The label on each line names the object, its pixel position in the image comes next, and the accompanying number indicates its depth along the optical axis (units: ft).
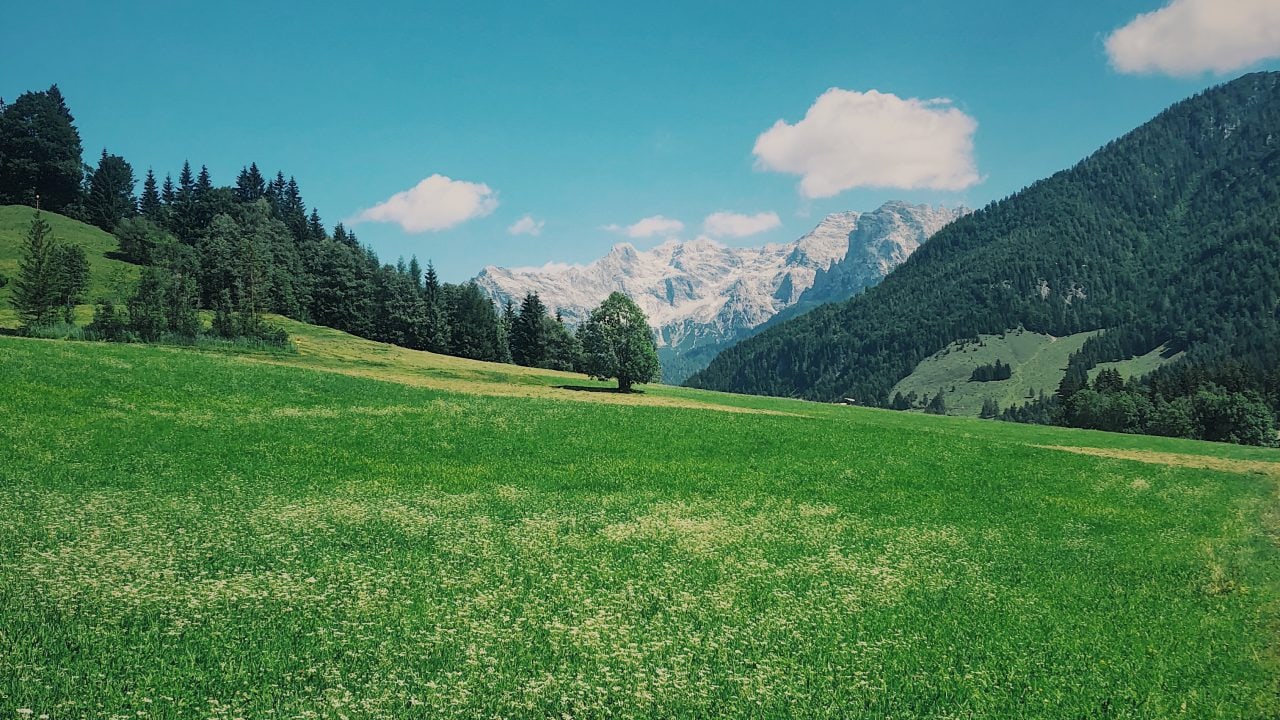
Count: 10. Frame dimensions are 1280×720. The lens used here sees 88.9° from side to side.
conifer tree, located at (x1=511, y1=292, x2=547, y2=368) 515.09
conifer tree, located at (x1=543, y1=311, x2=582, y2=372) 521.24
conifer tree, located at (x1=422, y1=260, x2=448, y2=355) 455.22
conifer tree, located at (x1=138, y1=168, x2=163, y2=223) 592.60
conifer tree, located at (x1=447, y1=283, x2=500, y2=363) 485.56
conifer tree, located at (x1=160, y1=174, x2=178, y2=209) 612.70
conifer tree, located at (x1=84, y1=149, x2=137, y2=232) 495.41
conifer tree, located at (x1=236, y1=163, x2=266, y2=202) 640.17
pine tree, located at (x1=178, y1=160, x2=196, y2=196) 598.43
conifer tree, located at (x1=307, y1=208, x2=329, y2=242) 595.47
